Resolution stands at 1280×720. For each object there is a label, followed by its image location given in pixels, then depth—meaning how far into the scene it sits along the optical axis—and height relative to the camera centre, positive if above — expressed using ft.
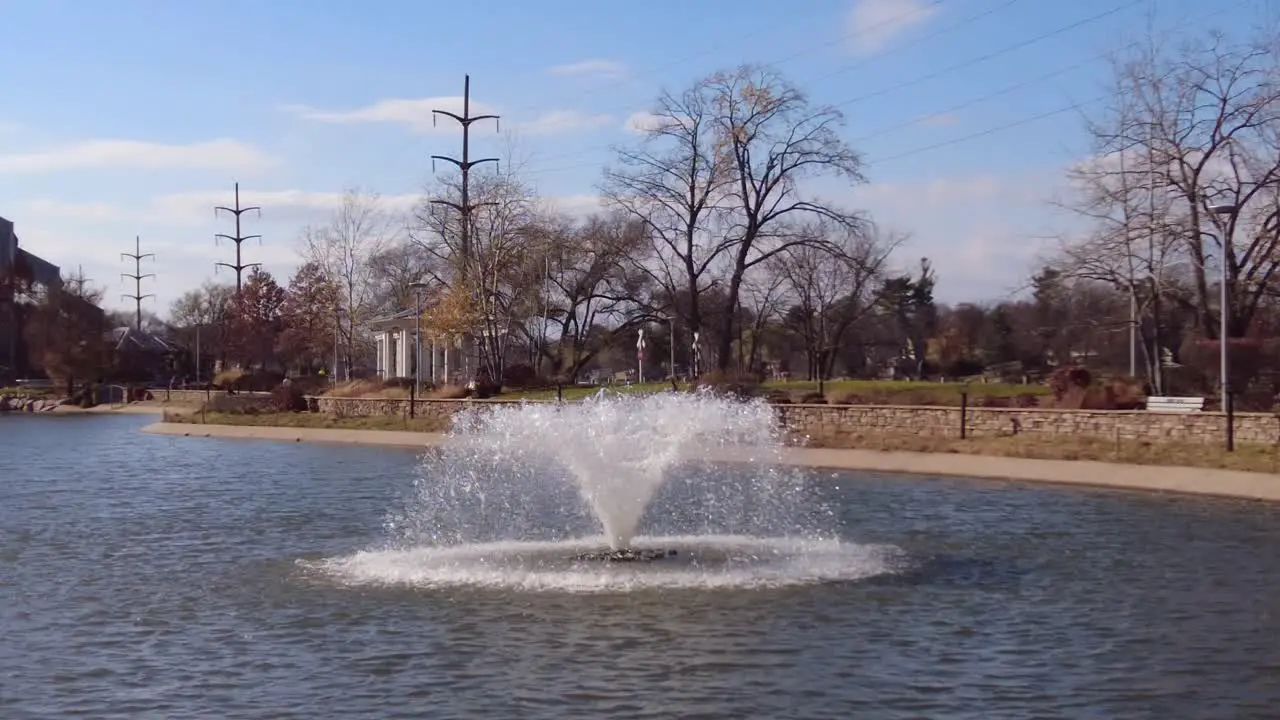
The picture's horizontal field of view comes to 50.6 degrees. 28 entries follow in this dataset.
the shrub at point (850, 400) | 147.33 -1.42
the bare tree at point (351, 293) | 269.64 +19.35
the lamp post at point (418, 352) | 195.52 +5.33
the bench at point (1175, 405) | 109.70 -1.55
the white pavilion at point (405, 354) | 258.98 +6.86
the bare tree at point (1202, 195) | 131.85 +18.88
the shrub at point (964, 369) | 287.28 +3.81
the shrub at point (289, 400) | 198.90 -1.73
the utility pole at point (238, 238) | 302.39 +33.65
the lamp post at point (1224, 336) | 102.58 +3.86
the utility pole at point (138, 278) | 392.27 +32.26
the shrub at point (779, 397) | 148.77 -1.11
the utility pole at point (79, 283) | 358.60 +28.26
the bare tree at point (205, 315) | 418.31 +24.49
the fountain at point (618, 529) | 55.26 -7.29
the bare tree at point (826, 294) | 257.75 +19.25
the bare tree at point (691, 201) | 206.49 +29.12
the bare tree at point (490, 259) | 222.89 +21.57
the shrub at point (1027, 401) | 134.56 -1.44
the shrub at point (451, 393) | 190.49 -0.72
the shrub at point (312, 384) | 221.29 +0.75
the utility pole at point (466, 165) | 207.62 +34.33
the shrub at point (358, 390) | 196.85 -0.27
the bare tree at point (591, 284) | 245.45 +20.07
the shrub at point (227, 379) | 261.24 +1.83
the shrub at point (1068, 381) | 131.03 +0.56
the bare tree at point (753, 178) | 200.03 +31.98
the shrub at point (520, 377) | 219.41 +1.80
